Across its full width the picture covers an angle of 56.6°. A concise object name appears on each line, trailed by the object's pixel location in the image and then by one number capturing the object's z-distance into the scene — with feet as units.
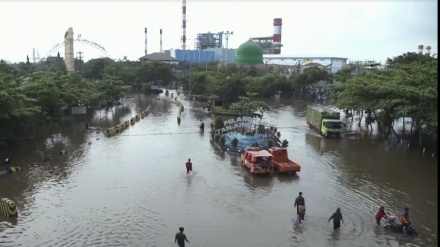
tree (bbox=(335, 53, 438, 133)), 98.22
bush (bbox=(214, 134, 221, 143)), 109.85
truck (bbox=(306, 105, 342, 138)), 121.49
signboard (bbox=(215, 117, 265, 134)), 112.06
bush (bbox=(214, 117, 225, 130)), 118.83
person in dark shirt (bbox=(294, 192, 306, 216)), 56.75
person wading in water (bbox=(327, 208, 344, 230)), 53.78
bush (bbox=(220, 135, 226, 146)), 105.29
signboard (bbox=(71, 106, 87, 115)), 147.33
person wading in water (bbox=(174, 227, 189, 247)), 46.98
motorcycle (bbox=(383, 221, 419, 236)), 53.57
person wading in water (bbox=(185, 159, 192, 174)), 79.77
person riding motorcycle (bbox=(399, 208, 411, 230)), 53.67
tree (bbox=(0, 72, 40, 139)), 88.07
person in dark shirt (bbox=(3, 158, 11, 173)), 78.23
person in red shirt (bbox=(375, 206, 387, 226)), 55.72
